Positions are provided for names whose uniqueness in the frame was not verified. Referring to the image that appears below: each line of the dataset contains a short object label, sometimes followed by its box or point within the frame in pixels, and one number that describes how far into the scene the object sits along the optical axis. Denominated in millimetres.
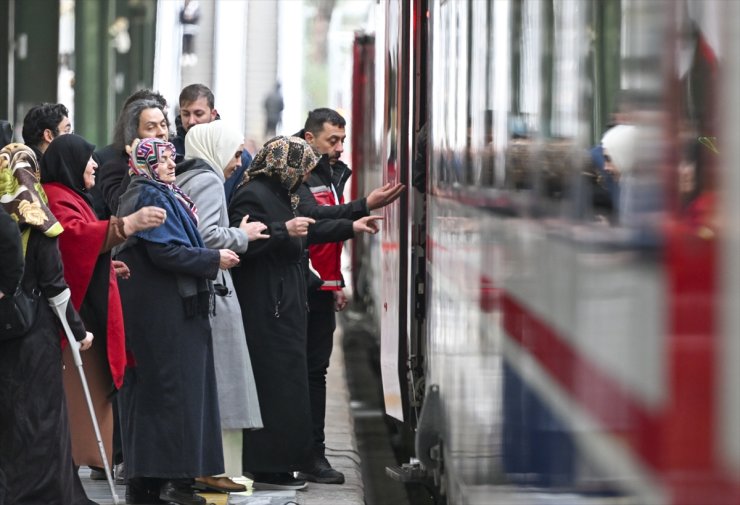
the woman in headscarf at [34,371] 12078
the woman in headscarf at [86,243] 12883
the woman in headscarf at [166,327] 12773
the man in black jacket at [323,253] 15625
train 3617
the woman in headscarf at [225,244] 13555
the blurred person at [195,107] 15828
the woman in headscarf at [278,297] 14414
